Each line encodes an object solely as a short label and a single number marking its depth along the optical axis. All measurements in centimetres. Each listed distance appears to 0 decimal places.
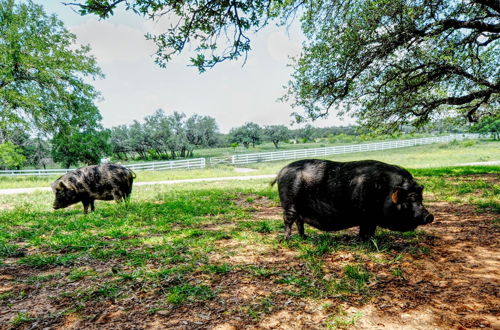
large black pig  374
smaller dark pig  802
